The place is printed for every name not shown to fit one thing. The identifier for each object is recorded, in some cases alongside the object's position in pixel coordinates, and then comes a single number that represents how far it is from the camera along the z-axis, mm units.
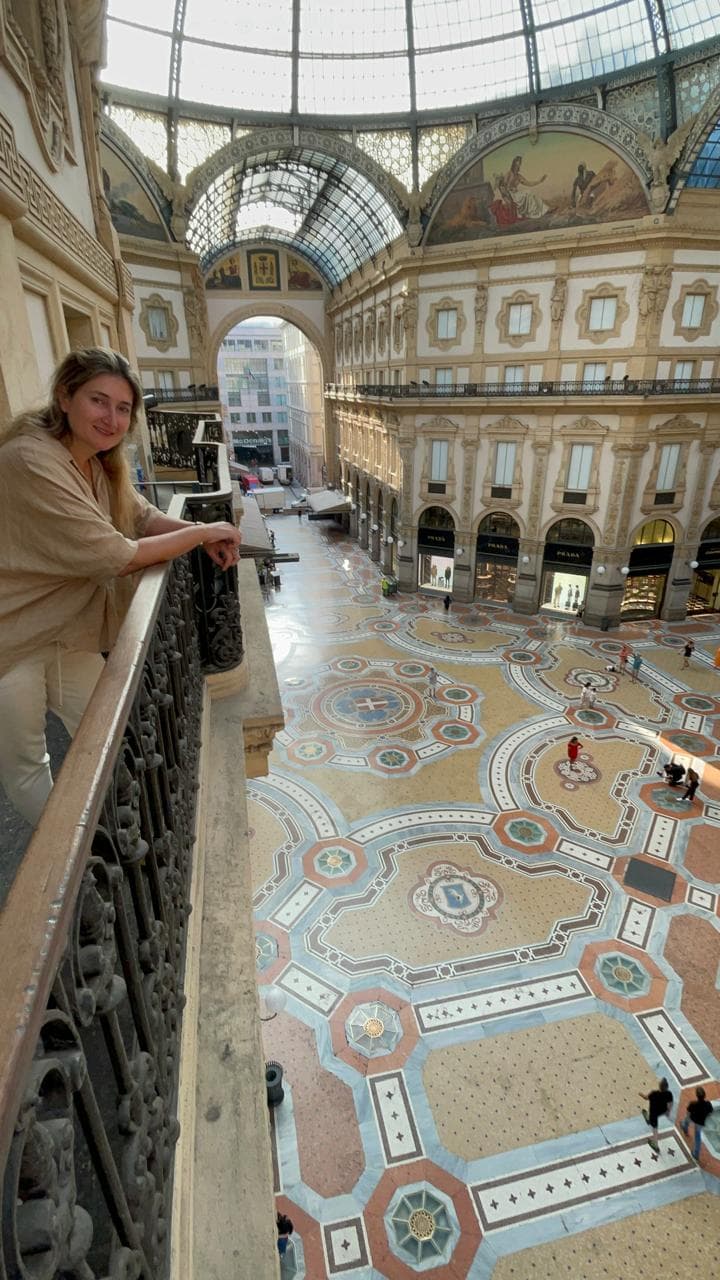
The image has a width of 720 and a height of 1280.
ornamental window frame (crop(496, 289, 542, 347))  20031
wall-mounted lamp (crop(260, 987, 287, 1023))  8234
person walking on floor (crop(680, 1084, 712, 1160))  6750
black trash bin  7109
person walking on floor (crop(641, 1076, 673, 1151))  6902
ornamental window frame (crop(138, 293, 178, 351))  22125
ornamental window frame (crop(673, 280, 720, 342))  18359
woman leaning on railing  2031
